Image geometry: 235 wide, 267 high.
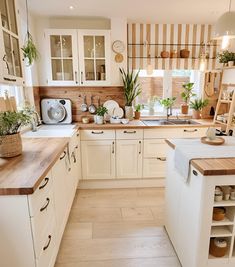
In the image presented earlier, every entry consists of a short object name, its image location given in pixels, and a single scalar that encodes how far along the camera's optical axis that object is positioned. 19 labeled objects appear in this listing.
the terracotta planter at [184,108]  3.57
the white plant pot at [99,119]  3.11
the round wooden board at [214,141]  1.86
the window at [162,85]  3.58
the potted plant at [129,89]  3.26
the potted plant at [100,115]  3.11
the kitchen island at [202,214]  1.40
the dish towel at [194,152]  1.59
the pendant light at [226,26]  1.73
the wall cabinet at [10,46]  1.66
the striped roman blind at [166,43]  3.33
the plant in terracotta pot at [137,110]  3.41
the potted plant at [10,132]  1.64
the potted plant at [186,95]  3.49
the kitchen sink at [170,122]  3.23
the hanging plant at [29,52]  2.44
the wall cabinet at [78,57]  3.00
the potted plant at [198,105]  3.48
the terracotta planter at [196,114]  3.51
